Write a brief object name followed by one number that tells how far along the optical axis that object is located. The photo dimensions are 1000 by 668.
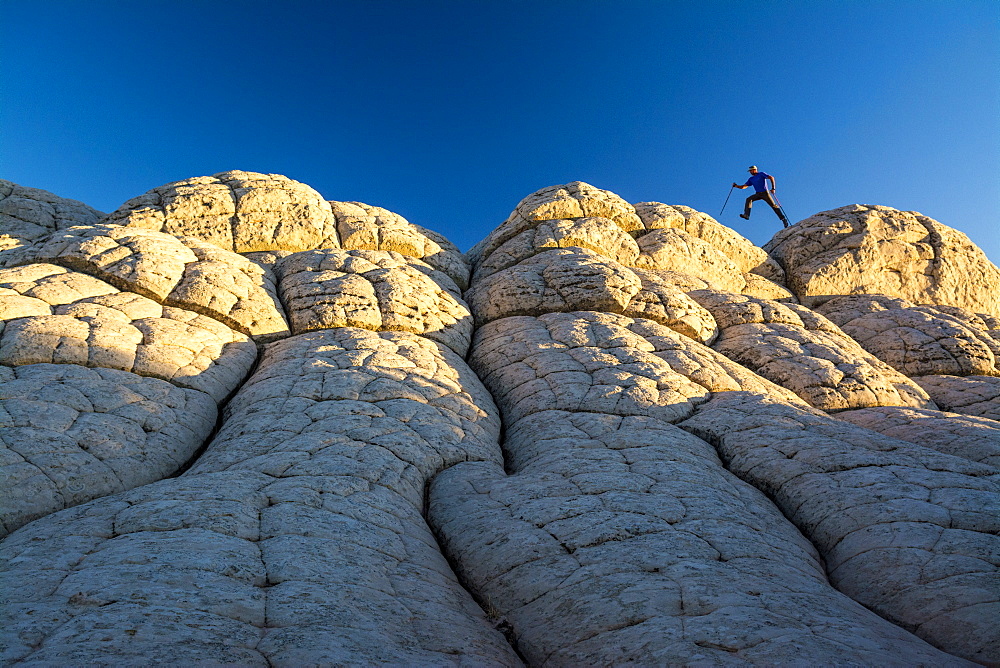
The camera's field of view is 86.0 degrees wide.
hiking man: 21.48
